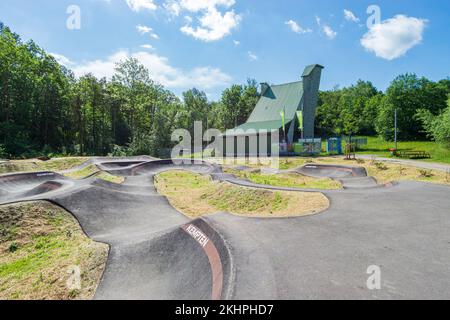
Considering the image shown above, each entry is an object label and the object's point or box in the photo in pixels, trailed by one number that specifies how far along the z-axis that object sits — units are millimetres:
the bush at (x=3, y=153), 30138
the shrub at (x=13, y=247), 7912
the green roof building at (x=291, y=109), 37438
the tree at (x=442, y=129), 24188
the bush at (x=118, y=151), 39859
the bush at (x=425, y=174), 15461
